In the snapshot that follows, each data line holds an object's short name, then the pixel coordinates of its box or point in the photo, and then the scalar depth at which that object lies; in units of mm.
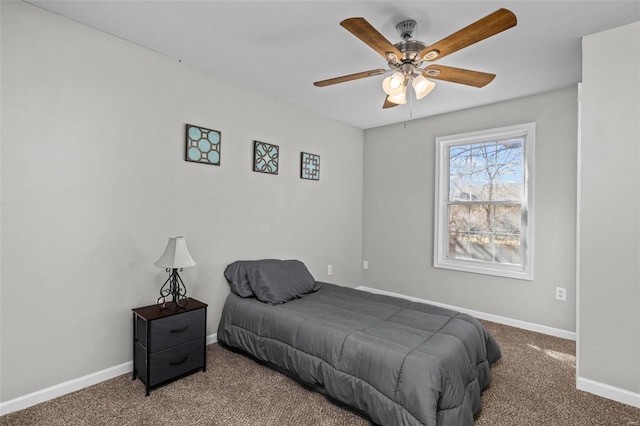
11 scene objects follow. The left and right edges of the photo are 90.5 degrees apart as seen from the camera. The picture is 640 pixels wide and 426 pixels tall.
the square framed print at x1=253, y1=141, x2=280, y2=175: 3295
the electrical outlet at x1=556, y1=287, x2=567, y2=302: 3165
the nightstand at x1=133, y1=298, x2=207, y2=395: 2164
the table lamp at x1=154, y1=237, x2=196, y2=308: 2314
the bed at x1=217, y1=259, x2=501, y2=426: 1683
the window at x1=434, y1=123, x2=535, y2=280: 3459
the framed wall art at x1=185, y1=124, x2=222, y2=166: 2768
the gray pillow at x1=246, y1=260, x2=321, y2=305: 2773
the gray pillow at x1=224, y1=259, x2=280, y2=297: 2906
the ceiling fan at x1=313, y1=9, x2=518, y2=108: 1585
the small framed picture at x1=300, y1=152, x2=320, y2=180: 3840
